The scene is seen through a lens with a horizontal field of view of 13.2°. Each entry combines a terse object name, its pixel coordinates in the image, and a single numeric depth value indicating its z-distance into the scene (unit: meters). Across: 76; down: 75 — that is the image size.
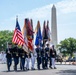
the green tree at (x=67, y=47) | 63.52
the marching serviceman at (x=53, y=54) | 21.22
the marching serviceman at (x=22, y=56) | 19.67
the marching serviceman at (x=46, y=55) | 20.94
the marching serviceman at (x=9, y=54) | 19.33
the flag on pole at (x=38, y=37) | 24.03
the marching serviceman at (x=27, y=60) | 20.19
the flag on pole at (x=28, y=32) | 22.45
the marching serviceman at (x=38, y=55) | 20.48
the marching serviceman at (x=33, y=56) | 20.80
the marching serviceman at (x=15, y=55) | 19.36
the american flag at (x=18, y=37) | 20.98
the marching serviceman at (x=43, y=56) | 20.73
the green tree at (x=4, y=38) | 89.38
